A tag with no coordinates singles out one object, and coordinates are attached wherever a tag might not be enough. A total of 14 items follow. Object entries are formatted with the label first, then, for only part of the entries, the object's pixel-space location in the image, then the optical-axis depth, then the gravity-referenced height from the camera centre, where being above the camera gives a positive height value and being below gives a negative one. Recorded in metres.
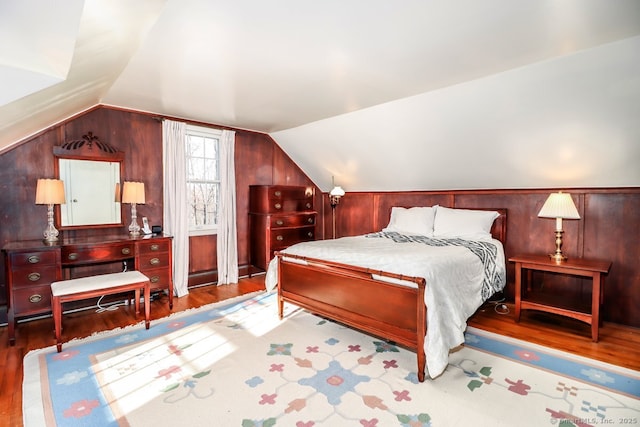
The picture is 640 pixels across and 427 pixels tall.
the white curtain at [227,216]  4.64 -0.24
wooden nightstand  2.76 -0.65
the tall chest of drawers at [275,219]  4.73 -0.29
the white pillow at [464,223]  3.74 -0.28
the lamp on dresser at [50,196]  3.11 +0.03
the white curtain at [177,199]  4.12 +0.00
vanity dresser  2.79 -0.60
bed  2.22 -0.65
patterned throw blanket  3.12 -0.53
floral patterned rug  1.86 -1.21
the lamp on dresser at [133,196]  3.64 +0.04
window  4.49 +0.30
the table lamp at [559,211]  3.09 -0.11
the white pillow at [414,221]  4.18 -0.28
